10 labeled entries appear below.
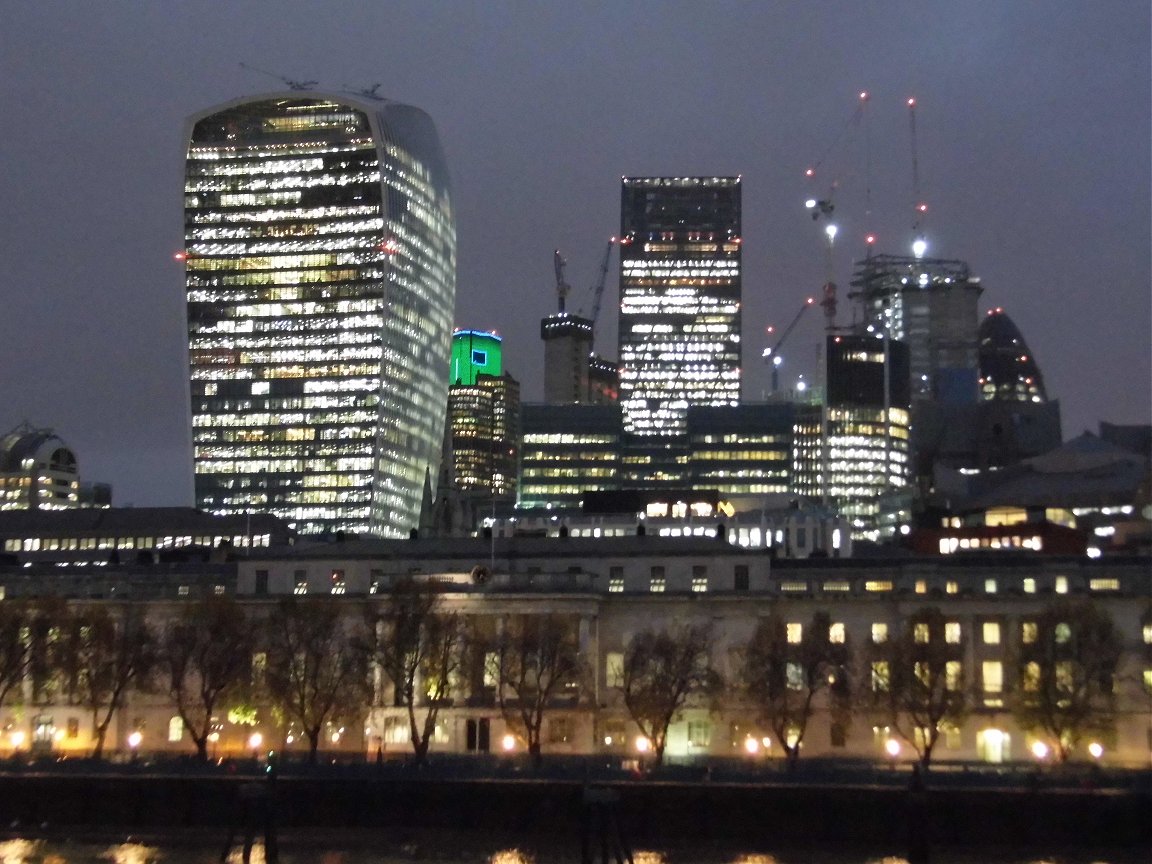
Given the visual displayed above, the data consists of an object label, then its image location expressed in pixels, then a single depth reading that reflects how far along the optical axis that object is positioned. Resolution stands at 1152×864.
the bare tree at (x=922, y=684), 113.44
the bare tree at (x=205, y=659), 118.56
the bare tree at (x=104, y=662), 120.69
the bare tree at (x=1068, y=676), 113.25
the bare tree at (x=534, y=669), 117.44
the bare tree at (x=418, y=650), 118.00
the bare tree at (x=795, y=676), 115.62
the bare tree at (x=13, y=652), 120.06
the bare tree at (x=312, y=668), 117.56
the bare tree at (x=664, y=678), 115.44
